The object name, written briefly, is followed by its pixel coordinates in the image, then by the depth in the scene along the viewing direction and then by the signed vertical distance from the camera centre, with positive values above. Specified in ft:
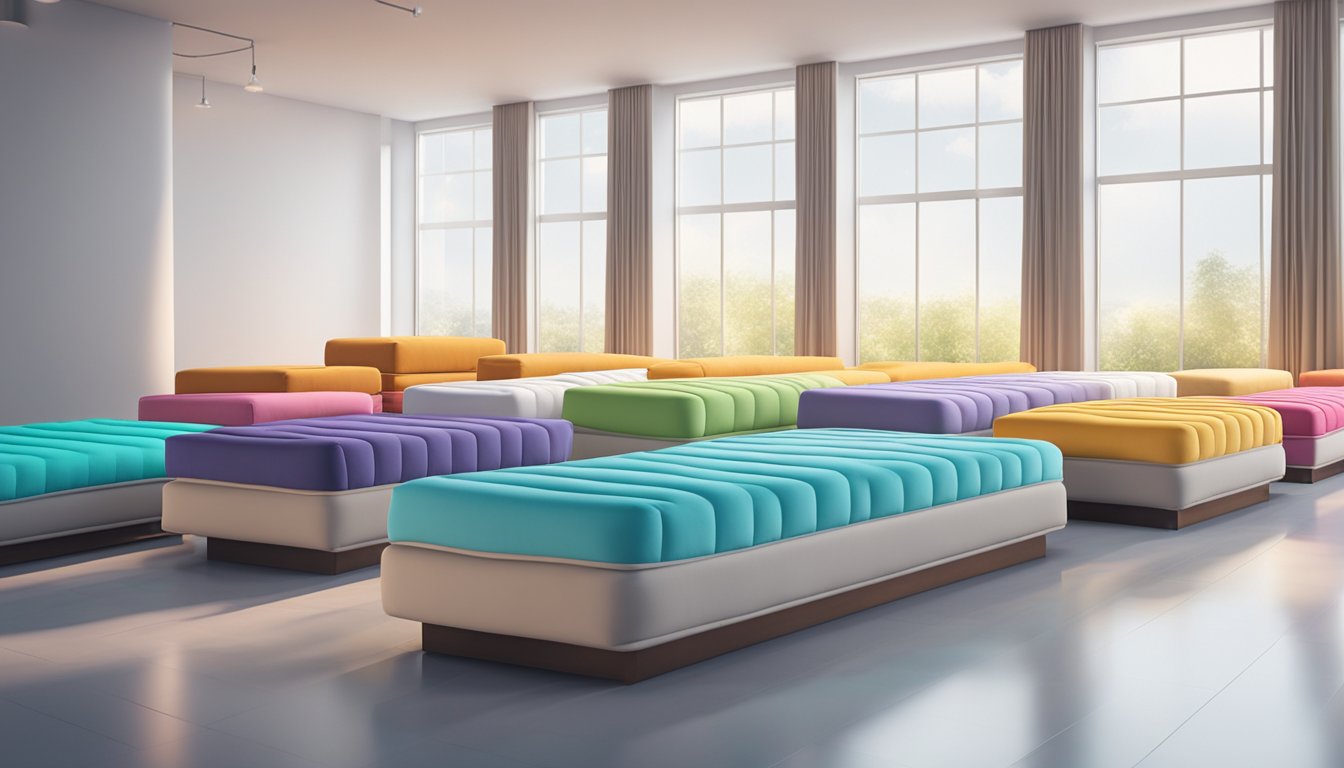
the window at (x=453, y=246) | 47.37 +4.78
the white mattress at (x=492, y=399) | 20.81 -0.66
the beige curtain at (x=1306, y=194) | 29.66 +4.26
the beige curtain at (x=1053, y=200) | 32.68 +4.55
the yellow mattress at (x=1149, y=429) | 15.19 -0.95
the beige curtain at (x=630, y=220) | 40.45 +4.96
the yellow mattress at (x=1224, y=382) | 24.94 -0.48
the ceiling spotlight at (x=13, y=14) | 26.68 +8.08
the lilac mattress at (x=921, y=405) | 17.90 -0.72
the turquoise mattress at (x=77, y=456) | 12.92 -1.08
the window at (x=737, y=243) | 68.03 +7.41
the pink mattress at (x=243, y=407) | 19.99 -0.78
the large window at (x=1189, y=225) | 50.62 +6.36
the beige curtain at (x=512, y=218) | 43.55 +5.43
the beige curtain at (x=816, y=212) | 36.78 +4.76
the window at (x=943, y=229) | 64.39 +7.87
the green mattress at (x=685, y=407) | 18.52 -0.75
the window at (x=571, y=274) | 44.29 +3.41
